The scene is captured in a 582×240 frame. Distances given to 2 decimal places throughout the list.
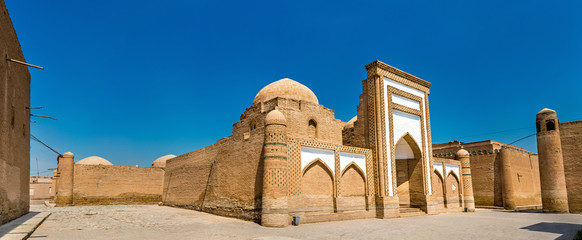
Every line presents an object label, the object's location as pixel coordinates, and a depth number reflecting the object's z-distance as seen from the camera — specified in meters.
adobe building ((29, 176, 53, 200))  38.97
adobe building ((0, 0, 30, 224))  10.91
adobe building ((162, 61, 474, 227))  13.64
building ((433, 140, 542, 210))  24.45
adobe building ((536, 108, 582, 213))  19.47
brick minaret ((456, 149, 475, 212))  22.02
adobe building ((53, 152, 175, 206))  24.05
